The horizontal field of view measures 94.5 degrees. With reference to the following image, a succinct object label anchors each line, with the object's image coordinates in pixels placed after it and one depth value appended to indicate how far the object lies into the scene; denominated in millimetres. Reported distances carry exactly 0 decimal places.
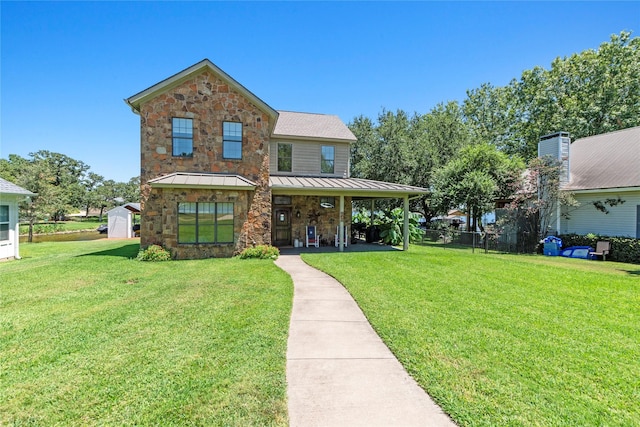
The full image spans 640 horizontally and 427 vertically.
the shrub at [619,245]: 12484
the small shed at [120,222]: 25531
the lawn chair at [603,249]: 13211
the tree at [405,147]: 22797
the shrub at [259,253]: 11852
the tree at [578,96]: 22234
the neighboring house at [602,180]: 13422
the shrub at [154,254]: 11111
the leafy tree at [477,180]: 17688
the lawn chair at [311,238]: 15328
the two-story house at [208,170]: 11547
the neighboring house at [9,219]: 12555
